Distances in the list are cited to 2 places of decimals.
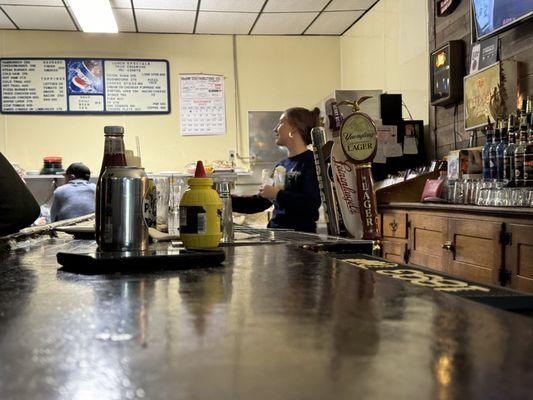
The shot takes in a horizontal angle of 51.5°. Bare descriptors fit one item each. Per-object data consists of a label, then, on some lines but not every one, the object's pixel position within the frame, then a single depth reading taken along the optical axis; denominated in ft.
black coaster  2.97
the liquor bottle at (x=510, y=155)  8.60
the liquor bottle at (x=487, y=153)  9.48
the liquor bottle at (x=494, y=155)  9.21
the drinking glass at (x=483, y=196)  8.46
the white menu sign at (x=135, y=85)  19.92
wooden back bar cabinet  7.13
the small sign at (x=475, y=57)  11.56
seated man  16.22
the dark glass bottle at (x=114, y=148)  4.17
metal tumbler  3.77
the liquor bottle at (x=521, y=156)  8.18
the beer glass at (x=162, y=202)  7.06
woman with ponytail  9.56
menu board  19.43
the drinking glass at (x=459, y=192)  9.94
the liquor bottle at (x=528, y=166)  8.00
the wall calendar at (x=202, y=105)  20.35
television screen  9.59
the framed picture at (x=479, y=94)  10.65
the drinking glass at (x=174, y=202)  6.65
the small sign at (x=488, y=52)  10.94
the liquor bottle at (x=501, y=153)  8.97
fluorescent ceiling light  16.26
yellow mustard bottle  4.11
